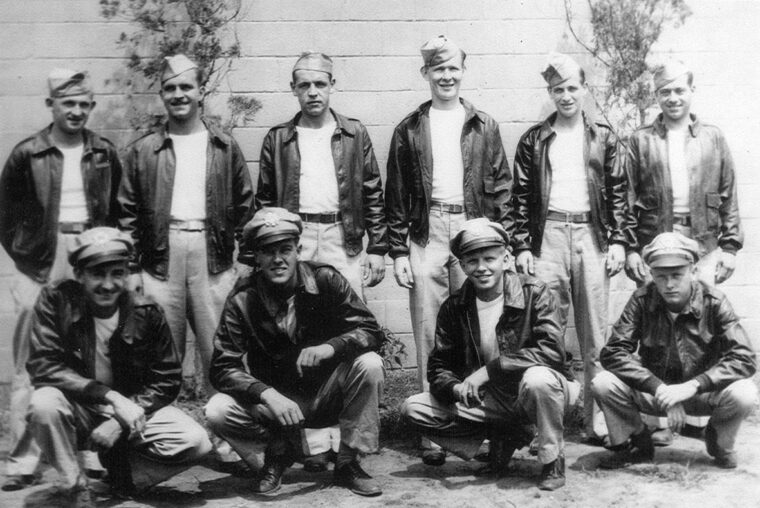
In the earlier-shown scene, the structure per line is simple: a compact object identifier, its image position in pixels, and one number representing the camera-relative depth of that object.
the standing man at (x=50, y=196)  4.42
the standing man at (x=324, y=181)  4.76
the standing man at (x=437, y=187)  4.77
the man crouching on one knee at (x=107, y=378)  3.80
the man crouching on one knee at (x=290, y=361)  4.05
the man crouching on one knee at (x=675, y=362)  4.23
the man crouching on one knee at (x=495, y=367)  4.07
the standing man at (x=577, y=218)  4.79
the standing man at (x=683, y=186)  4.83
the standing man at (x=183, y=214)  4.56
